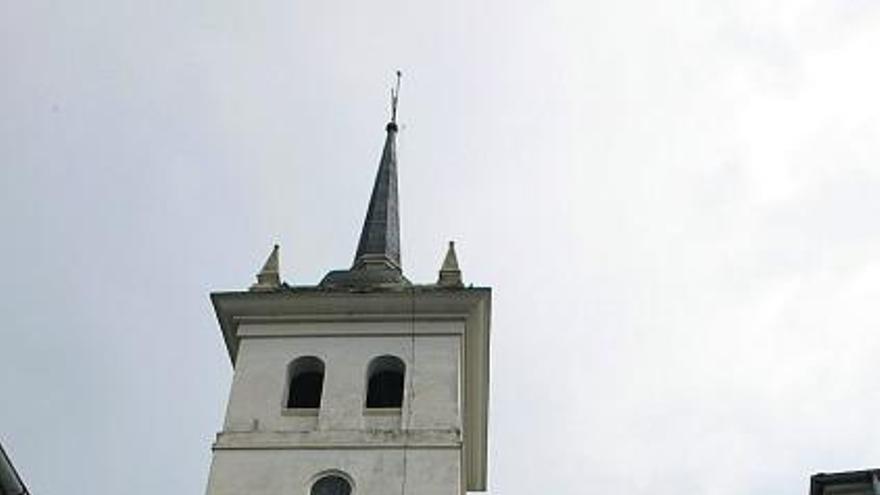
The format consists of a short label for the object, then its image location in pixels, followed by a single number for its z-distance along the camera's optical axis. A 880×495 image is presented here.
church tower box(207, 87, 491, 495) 28.47
